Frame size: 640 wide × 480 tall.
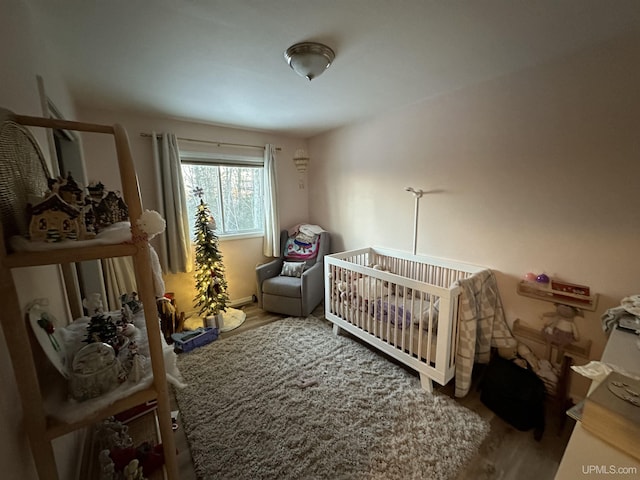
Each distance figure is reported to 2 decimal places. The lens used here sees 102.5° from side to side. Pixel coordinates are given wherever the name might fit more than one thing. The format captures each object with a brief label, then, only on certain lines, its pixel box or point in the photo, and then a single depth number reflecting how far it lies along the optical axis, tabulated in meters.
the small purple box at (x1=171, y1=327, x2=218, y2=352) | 2.50
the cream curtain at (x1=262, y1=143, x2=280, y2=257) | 3.50
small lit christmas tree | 2.88
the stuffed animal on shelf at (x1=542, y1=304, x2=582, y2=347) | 1.72
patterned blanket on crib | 1.82
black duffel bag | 1.61
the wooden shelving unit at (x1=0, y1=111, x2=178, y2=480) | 0.67
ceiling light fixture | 1.49
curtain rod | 2.77
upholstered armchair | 3.10
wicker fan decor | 0.69
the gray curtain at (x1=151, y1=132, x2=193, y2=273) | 2.81
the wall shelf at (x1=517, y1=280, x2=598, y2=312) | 1.67
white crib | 1.83
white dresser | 0.62
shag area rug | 1.42
